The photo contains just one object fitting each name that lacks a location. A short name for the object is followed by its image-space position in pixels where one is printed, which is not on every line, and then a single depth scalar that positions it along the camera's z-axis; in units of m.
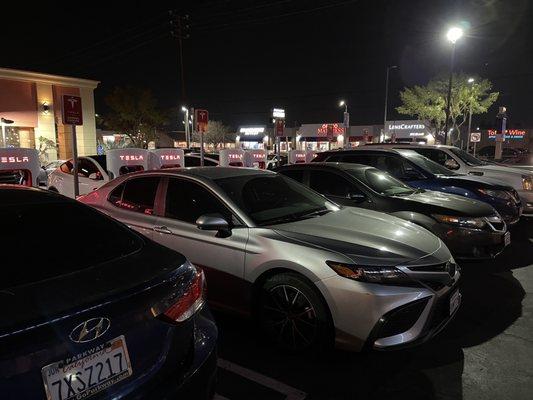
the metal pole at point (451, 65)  20.70
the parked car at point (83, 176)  10.47
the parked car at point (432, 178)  7.79
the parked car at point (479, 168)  9.18
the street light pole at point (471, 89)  30.90
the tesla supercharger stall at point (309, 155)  17.58
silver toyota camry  3.27
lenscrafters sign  48.41
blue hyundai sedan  1.65
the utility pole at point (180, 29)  25.34
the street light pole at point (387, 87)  36.16
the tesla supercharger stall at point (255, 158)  14.92
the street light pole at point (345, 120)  29.95
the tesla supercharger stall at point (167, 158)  11.61
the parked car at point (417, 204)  5.53
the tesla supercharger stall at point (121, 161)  10.32
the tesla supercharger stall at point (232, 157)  13.63
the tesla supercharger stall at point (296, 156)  17.62
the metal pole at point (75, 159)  8.34
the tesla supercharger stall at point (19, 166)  8.87
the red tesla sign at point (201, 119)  11.52
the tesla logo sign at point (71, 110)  8.52
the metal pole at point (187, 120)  28.34
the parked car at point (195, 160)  13.30
